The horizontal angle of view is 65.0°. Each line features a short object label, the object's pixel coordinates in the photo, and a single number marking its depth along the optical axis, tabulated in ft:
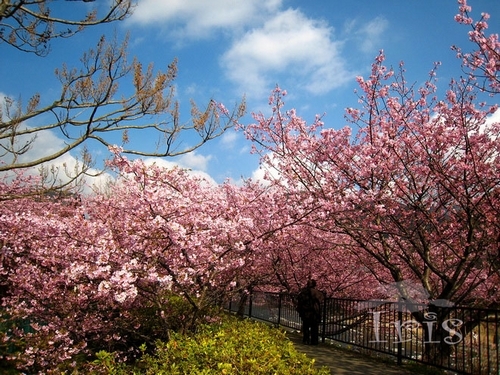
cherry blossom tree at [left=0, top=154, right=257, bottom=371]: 20.92
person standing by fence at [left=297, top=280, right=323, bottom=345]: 32.40
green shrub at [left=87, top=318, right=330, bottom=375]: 13.84
